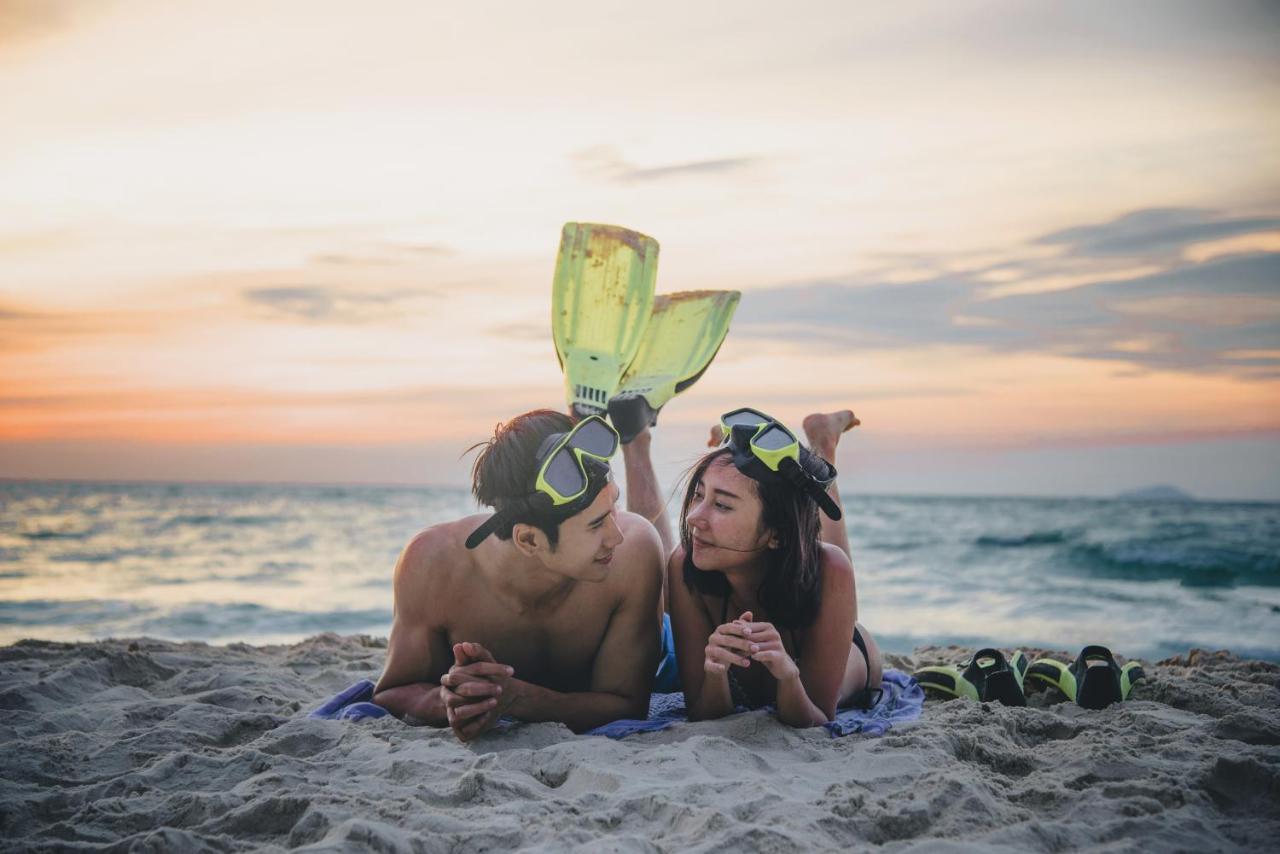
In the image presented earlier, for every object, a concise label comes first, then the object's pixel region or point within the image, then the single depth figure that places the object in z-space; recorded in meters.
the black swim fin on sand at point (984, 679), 4.71
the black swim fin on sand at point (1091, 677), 4.60
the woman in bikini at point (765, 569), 4.08
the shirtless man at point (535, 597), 3.85
